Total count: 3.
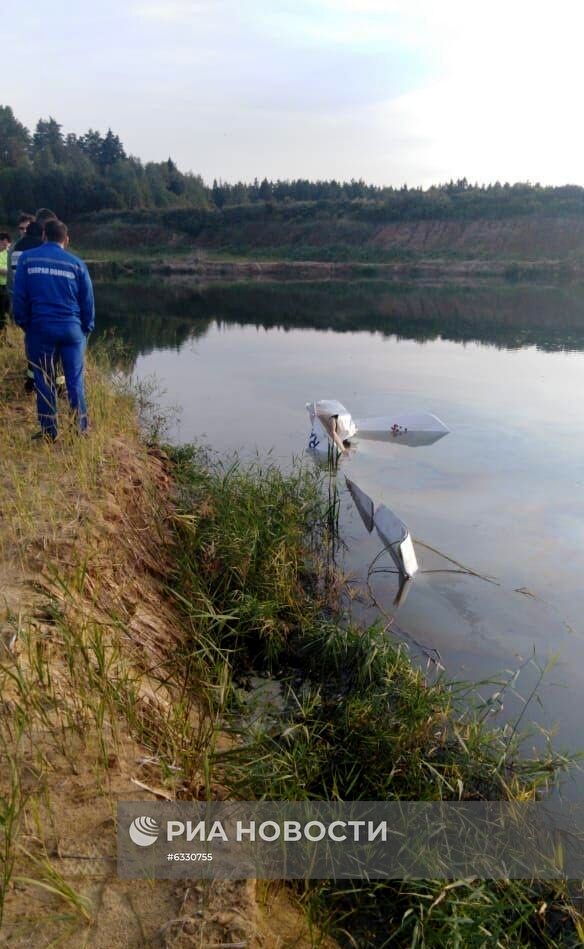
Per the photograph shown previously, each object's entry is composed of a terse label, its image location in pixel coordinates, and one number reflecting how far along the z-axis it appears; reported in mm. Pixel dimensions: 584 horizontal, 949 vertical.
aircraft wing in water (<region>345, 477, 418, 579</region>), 4754
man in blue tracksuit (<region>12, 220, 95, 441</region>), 4414
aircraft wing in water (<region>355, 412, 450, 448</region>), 8352
